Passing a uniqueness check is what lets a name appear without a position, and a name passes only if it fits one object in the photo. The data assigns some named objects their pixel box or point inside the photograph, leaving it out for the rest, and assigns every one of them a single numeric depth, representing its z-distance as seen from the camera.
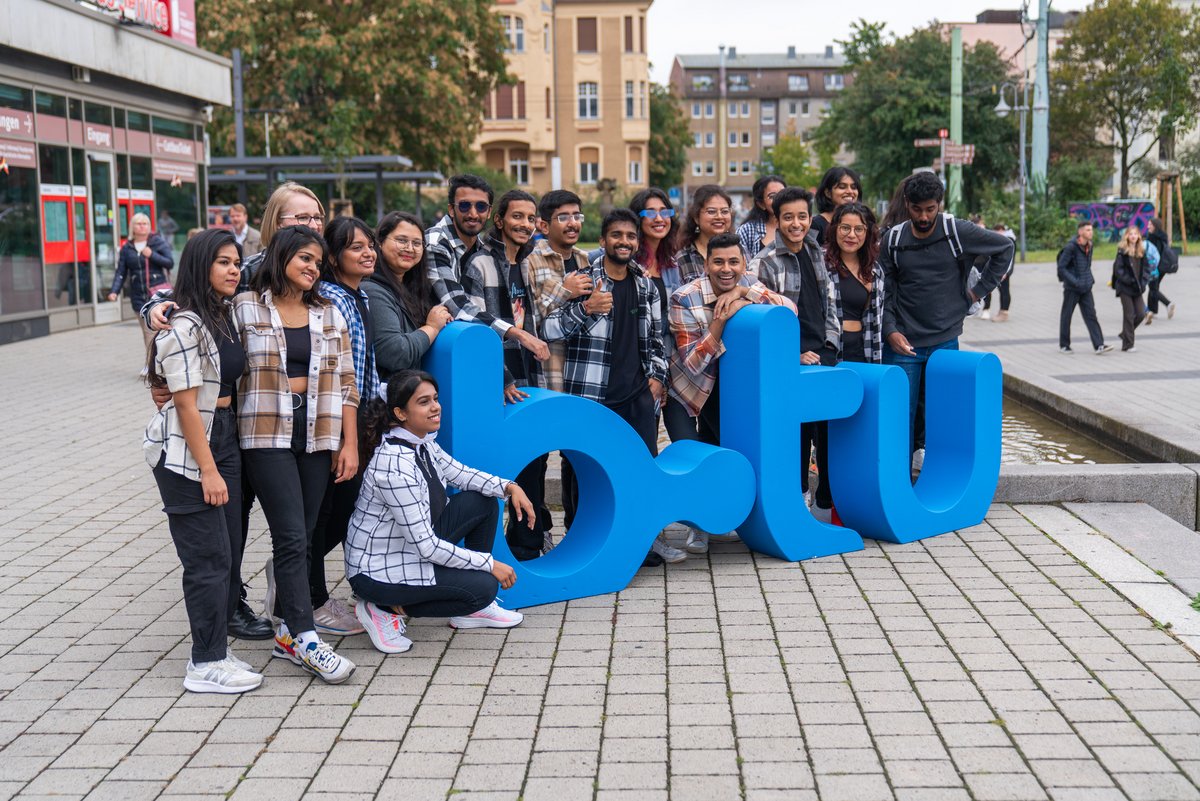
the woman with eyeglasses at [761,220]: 7.97
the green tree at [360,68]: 33.59
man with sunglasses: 5.73
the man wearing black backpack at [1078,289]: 15.02
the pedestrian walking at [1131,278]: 15.12
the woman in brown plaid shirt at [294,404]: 4.73
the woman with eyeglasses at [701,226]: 6.88
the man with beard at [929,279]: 7.14
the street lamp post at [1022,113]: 34.67
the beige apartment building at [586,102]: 70.38
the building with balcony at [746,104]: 124.94
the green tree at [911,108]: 52.47
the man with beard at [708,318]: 6.40
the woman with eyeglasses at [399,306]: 5.39
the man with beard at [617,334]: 5.94
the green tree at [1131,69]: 49.75
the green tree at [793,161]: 87.81
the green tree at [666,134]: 78.44
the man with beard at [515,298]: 5.93
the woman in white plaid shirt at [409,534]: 4.96
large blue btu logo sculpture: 5.56
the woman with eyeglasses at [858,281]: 6.89
